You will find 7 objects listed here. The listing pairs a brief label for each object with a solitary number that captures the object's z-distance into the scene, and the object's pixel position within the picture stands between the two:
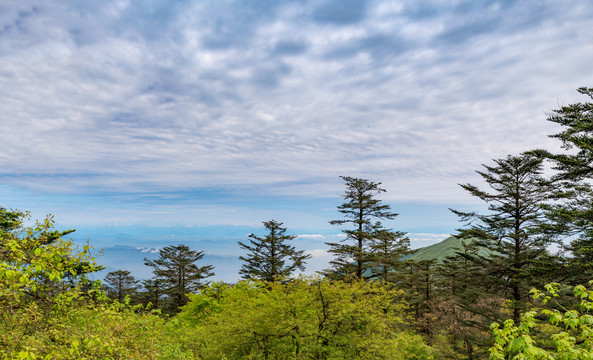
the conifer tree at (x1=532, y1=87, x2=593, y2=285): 16.61
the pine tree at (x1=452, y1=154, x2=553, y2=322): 21.02
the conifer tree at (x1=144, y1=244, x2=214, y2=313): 49.91
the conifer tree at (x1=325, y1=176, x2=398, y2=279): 30.20
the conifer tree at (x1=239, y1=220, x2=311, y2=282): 42.69
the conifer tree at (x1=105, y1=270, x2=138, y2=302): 63.83
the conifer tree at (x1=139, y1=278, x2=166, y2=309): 51.66
